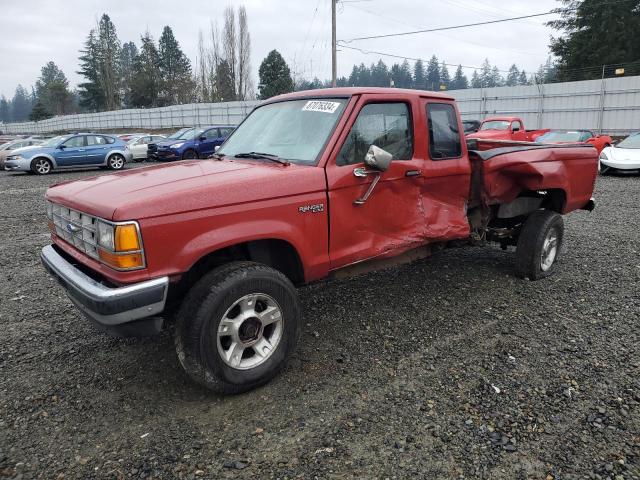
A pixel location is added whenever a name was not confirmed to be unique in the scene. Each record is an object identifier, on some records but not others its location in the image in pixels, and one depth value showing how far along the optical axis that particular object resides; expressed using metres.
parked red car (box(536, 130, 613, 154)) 16.52
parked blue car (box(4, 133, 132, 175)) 17.81
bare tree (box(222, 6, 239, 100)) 50.91
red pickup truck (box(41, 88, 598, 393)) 2.91
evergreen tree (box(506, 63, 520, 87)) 133.57
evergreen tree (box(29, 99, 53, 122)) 82.06
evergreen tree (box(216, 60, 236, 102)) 52.62
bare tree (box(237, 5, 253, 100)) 50.81
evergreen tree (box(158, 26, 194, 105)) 66.28
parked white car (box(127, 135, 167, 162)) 22.95
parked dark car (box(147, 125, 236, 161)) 20.28
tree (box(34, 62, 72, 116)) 84.31
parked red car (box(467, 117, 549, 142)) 17.14
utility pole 28.88
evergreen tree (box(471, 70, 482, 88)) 105.82
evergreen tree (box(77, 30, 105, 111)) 75.69
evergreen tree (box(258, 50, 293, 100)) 51.84
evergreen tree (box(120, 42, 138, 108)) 73.12
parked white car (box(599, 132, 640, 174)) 14.26
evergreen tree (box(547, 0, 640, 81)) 35.25
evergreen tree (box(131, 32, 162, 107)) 68.19
